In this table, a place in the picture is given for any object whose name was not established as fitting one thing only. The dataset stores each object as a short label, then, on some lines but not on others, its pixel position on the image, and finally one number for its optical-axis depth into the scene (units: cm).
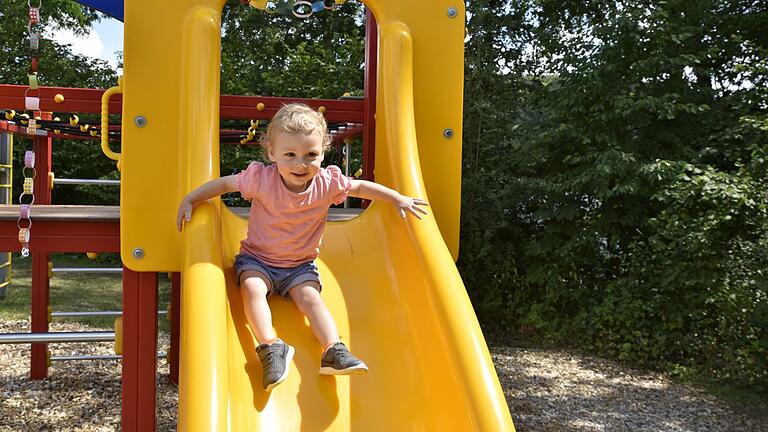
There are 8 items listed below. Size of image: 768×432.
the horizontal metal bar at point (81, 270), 497
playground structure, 194
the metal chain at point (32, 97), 312
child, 217
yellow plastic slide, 181
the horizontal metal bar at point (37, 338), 277
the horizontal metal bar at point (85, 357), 482
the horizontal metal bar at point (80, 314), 515
